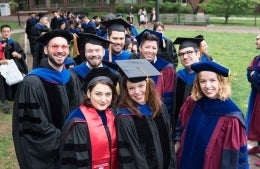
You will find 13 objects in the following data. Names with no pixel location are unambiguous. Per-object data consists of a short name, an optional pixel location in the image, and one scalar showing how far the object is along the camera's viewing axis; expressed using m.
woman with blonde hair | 3.22
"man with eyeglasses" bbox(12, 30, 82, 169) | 3.66
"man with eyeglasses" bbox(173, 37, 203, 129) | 4.48
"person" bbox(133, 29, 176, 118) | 4.54
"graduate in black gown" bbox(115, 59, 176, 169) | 3.15
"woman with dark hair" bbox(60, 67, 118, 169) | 3.11
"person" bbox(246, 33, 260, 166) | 5.51
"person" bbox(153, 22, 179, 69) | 7.49
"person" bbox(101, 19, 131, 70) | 4.87
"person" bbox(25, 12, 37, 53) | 14.23
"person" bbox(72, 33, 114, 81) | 4.27
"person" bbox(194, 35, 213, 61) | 4.93
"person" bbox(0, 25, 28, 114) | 8.34
